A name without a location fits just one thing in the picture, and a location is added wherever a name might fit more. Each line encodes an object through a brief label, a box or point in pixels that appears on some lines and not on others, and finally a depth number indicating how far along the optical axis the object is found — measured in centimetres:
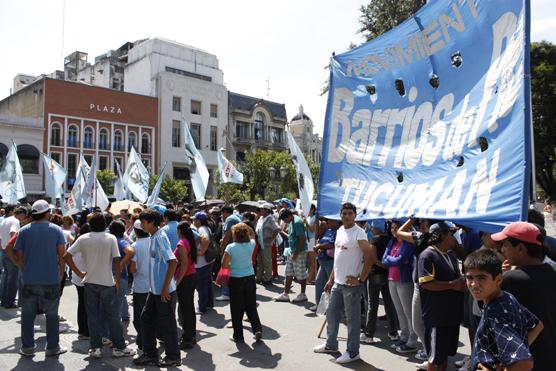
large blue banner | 356
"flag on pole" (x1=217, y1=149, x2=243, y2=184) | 1379
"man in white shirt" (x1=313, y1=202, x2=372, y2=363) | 548
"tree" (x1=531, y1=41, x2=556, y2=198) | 3006
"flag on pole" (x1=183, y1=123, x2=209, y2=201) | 1184
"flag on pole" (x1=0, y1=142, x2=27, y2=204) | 1423
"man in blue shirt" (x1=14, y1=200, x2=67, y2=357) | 563
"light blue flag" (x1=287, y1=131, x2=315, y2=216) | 741
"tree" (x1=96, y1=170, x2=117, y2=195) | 3691
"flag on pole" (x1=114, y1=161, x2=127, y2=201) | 1816
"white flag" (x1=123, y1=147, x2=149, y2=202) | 1498
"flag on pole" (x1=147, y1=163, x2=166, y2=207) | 1200
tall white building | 4634
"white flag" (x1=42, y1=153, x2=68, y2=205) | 1506
